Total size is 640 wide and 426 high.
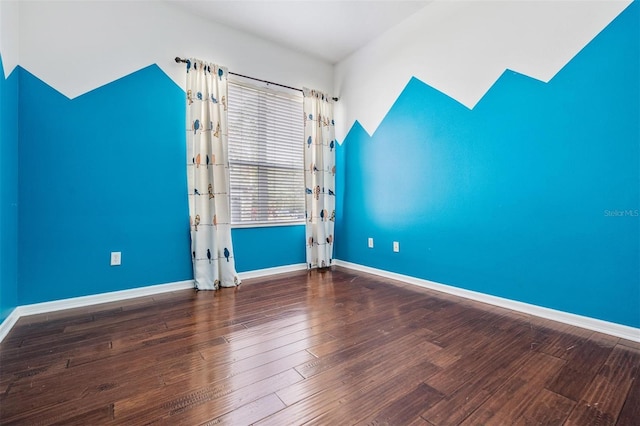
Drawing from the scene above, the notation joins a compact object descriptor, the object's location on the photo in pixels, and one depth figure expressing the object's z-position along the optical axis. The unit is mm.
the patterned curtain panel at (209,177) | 2820
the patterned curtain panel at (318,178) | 3613
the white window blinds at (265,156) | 3184
